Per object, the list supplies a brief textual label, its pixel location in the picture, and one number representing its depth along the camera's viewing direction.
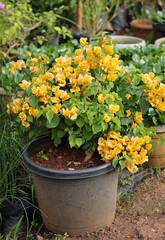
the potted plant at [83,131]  1.85
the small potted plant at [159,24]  4.89
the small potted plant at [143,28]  5.70
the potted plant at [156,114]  1.99
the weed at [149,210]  2.29
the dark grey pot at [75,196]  1.84
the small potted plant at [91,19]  4.55
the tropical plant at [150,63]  2.50
